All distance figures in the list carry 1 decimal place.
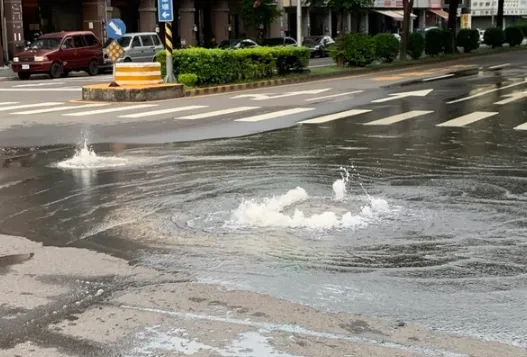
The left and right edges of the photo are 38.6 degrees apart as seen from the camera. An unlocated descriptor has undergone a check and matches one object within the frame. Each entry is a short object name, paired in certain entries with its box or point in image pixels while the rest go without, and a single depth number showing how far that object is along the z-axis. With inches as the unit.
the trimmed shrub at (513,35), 2233.0
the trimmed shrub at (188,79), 900.5
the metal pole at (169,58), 858.3
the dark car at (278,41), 1765.7
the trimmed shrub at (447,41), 1653.5
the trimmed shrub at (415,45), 1501.0
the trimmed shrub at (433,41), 1625.2
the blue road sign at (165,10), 916.6
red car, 1195.9
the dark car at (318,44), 1940.2
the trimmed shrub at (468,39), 1836.9
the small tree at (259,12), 1811.0
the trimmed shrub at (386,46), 1315.2
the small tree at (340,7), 1266.0
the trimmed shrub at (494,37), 2105.1
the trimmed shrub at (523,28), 2325.3
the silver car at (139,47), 1334.9
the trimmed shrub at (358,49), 1263.5
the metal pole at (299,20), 1300.4
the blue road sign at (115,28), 858.1
